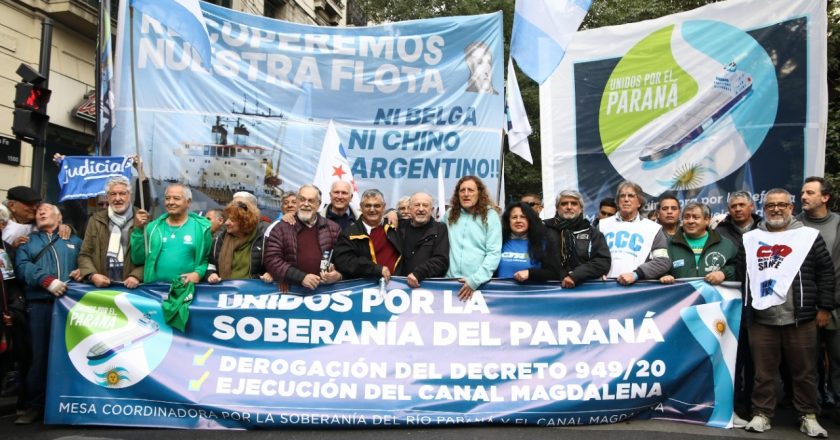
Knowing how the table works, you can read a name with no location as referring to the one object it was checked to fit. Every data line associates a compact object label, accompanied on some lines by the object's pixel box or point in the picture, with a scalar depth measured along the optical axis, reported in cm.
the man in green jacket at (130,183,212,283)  455
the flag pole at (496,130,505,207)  662
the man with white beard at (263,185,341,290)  437
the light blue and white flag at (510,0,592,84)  602
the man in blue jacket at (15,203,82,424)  446
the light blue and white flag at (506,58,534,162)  652
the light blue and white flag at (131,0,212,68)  594
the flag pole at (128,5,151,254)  546
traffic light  630
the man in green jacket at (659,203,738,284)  463
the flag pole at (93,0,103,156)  613
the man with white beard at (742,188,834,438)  414
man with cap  463
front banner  416
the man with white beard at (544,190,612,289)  442
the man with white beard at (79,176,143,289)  462
